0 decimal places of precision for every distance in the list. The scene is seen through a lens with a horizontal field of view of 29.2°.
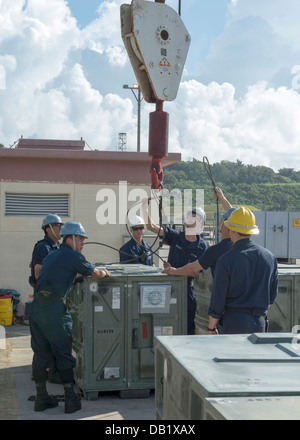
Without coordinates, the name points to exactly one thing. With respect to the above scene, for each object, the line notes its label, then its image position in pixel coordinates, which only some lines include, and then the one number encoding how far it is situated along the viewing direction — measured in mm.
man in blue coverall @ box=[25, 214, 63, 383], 7297
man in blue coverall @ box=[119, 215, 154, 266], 8680
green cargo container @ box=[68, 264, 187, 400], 6668
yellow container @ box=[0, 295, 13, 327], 11289
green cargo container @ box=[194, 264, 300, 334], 6715
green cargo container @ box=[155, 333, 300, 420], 2562
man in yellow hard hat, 4965
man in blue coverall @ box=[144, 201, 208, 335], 7582
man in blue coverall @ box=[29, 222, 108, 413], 6086
